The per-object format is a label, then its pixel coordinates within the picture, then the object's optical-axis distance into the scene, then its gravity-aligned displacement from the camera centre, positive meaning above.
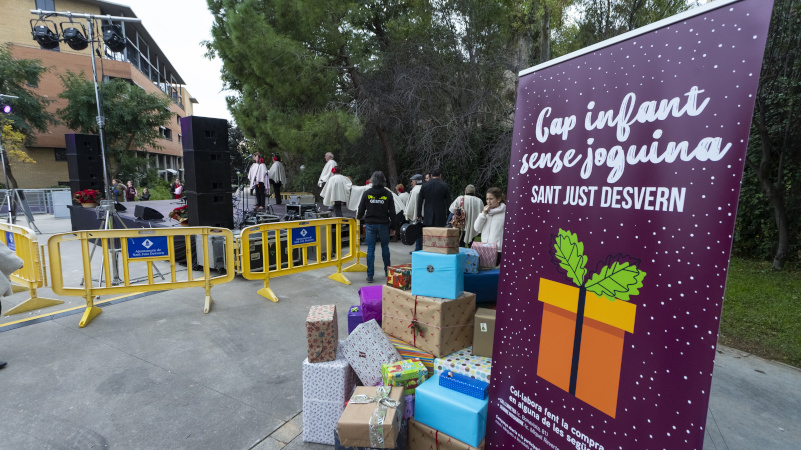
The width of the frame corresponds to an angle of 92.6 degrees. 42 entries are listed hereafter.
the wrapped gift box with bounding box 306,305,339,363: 2.66 -1.11
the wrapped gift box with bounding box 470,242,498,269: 3.46 -0.65
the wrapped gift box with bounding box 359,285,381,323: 3.37 -1.11
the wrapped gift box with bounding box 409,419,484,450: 2.32 -1.61
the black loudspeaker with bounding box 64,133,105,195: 11.89 +0.31
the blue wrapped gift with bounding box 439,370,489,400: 2.38 -1.29
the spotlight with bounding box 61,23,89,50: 7.21 +2.52
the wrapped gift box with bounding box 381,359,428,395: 2.53 -1.29
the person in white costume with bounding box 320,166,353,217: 10.01 -0.31
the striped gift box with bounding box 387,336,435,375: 2.83 -1.30
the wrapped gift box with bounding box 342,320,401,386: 2.70 -1.23
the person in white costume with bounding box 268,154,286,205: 11.70 +0.10
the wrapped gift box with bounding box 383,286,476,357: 2.82 -1.07
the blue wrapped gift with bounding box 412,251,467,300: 2.85 -0.70
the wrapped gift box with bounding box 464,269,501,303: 3.21 -0.85
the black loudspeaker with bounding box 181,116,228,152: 6.83 +0.74
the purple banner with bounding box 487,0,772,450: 1.25 -0.18
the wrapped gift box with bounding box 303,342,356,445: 2.65 -1.52
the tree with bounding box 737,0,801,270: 6.84 +0.90
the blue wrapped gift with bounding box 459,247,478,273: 3.26 -0.68
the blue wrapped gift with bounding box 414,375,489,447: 2.27 -1.40
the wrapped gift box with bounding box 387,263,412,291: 3.15 -0.80
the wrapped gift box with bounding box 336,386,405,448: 2.16 -1.39
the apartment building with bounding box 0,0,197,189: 27.44 +8.19
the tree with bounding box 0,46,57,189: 21.66 +3.91
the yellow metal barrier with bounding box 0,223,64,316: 4.91 -1.27
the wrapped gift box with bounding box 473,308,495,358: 2.77 -1.10
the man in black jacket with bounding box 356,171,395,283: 6.36 -0.53
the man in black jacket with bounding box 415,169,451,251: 7.03 -0.36
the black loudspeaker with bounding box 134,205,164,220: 9.73 -1.05
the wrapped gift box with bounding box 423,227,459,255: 2.90 -0.45
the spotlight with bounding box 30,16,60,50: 7.22 +2.54
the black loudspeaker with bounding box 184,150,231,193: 6.92 +0.06
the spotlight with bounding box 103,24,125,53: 7.02 +2.49
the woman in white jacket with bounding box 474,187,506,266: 4.62 -0.45
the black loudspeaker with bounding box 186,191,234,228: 7.09 -0.65
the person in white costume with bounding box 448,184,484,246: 6.95 -0.46
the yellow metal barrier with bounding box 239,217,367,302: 5.74 -1.17
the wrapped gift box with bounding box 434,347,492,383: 2.57 -1.27
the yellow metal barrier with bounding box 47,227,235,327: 4.73 -1.10
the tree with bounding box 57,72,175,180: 25.12 +3.91
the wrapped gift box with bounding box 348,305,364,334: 3.37 -1.23
